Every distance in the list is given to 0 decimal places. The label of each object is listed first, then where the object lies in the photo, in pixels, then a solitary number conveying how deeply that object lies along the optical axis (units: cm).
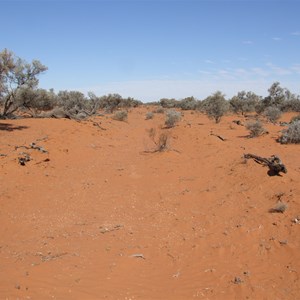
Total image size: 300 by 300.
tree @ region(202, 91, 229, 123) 2741
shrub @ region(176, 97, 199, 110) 5228
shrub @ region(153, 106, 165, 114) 4040
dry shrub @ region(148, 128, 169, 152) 1520
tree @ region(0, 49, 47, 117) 1862
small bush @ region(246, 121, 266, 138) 1920
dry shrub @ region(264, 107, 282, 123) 2838
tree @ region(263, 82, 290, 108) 3988
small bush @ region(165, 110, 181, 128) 2300
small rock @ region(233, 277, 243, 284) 541
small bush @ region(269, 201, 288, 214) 739
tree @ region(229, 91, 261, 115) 4153
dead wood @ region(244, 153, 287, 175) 940
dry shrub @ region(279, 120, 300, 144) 1605
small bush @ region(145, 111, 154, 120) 3272
